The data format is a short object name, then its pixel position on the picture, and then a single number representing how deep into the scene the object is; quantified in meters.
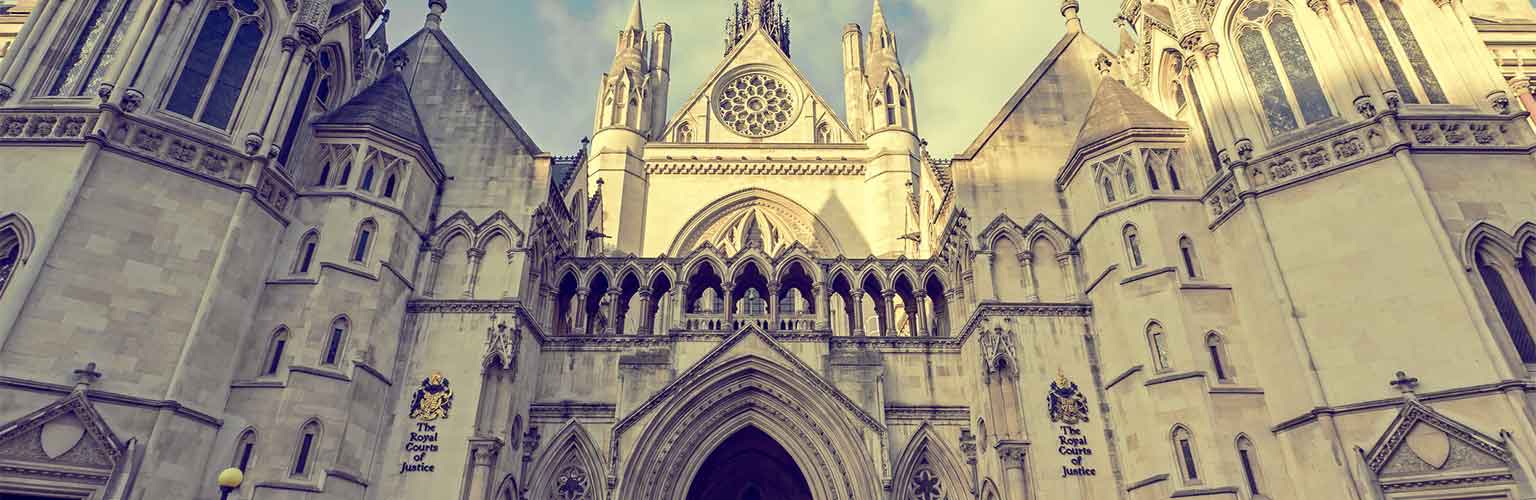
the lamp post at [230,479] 11.16
